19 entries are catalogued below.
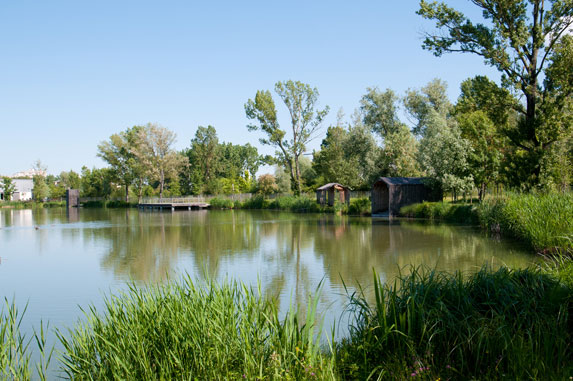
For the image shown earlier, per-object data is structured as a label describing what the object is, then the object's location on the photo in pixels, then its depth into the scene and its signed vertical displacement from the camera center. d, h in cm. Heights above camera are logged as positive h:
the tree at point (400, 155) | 3541 +274
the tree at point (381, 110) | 4250 +742
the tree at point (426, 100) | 4653 +909
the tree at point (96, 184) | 7032 +226
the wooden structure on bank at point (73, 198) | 6625 +12
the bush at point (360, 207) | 3297 -110
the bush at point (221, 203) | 5109 -88
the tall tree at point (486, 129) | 1995 +334
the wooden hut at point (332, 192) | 3708 +0
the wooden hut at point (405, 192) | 2917 -9
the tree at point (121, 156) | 6469 +579
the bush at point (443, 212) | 2312 -122
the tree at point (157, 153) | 5881 +563
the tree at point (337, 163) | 4088 +280
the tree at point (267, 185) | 5044 +97
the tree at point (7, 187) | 7762 +215
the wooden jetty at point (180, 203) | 5244 -84
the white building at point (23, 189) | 9631 +236
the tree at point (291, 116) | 4650 +785
